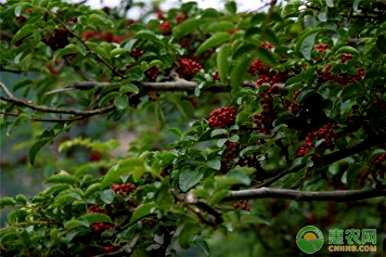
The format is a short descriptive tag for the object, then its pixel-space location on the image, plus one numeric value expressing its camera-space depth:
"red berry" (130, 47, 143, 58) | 3.19
